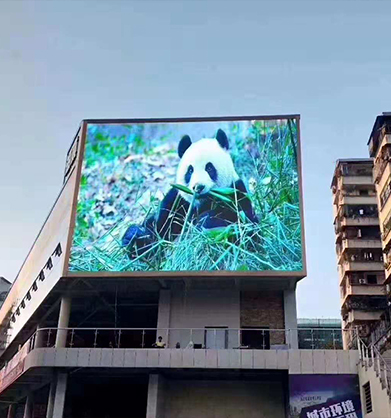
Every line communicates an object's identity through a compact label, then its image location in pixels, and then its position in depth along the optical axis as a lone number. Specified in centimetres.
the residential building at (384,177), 3678
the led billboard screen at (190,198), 2430
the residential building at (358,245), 4556
